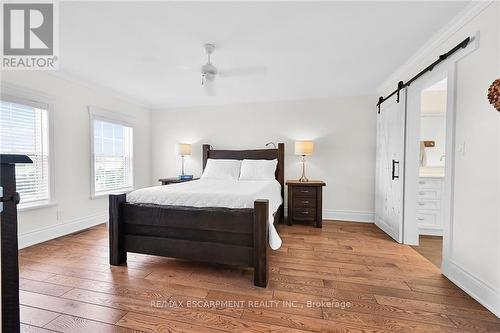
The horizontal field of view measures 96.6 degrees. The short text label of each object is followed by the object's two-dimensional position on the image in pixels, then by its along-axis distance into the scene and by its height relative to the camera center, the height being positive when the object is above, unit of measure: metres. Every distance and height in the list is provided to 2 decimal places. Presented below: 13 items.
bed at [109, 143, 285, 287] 1.98 -0.65
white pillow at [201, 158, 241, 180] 4.05 -0.18
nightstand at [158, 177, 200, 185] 4.38 -0.42
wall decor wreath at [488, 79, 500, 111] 1.51 +0.47
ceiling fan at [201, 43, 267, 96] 2.41 +1.21
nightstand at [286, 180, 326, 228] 3.77 -0.70
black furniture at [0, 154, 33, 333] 0.93 -0.36
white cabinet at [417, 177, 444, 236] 3.34 -0.66
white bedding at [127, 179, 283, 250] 2.11 -0.37
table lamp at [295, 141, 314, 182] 3.91 +0.22
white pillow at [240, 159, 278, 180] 3.93 -0.16
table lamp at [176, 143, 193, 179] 4.60 +0.20
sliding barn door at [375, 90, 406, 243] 2.99 -0.09
